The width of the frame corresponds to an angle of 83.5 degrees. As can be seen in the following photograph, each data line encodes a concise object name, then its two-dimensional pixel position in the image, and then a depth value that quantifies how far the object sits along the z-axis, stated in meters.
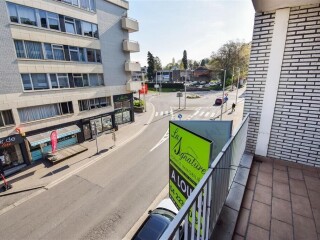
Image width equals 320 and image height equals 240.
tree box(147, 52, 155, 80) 72.12
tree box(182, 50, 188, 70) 90.59
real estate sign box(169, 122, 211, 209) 3.31
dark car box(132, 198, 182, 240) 6.54
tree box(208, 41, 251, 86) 54.09
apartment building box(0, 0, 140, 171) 13.88
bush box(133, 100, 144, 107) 34.82
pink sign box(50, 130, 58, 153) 15.39
